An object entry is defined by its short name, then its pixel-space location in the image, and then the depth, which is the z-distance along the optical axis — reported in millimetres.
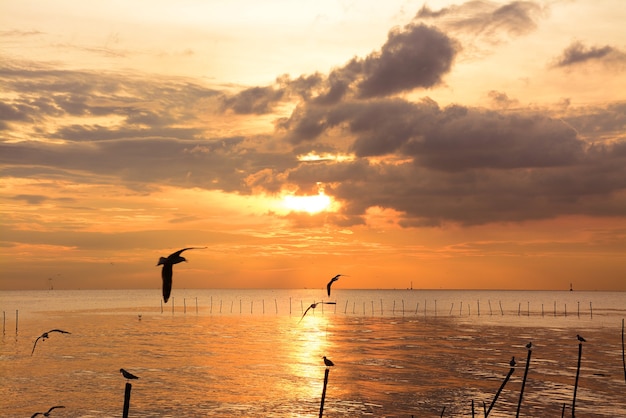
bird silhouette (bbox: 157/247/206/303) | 11578
